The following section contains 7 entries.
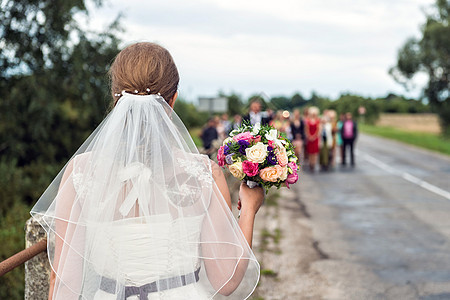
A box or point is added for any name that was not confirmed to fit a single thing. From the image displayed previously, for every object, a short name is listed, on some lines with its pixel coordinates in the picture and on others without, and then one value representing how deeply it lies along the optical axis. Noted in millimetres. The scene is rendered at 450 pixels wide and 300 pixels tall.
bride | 2172
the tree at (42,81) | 12586
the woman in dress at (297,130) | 17766
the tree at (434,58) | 39062
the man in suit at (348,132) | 20234
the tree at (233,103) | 55322
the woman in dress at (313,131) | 18484
